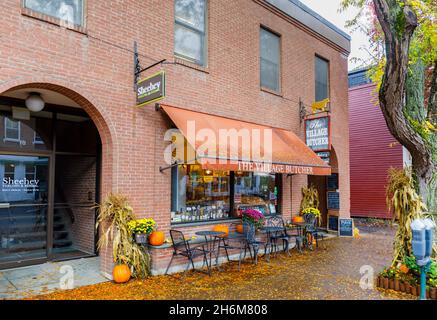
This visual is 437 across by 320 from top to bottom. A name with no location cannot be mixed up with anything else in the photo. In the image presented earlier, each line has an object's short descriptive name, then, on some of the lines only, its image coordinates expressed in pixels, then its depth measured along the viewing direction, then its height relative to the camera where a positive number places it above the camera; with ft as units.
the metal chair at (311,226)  34.69 -4.76
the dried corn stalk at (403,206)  21.62 -1.69
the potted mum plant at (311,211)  37.21 -3.43
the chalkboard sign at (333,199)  44.70 -2.55
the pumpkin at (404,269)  21.04 -5.50
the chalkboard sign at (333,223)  44.24 -5.59
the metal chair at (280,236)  31.96 -5.37
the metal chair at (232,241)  27.95 -5.29
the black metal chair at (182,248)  24.13 -4.94
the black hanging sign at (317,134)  35.53 +4.95
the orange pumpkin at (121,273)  21.61 -5.99
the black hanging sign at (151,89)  21.03 +5.90
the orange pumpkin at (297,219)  36.11 -4.18
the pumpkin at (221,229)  27.96 -4.05
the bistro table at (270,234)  29.69 -5.24
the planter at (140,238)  22.75 -3.90
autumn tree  20.57 +5.62
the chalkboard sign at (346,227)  42.68 -5.93
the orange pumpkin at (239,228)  30.68 -4.35
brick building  21.06 +5.97
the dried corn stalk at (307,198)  38.55 -2.13
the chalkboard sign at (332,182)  45.47 -0.29
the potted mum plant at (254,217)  29.58 -3.29
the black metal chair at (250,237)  27.86 -4.81
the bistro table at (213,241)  24.93 -4.93
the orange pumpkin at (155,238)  23.86 -4.13
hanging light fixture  23.73 +5.42
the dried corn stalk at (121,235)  22.25 -3.66
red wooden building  58.75 +5.08
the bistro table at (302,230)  33.96 -5.18
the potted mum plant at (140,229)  22.71 -3.31
